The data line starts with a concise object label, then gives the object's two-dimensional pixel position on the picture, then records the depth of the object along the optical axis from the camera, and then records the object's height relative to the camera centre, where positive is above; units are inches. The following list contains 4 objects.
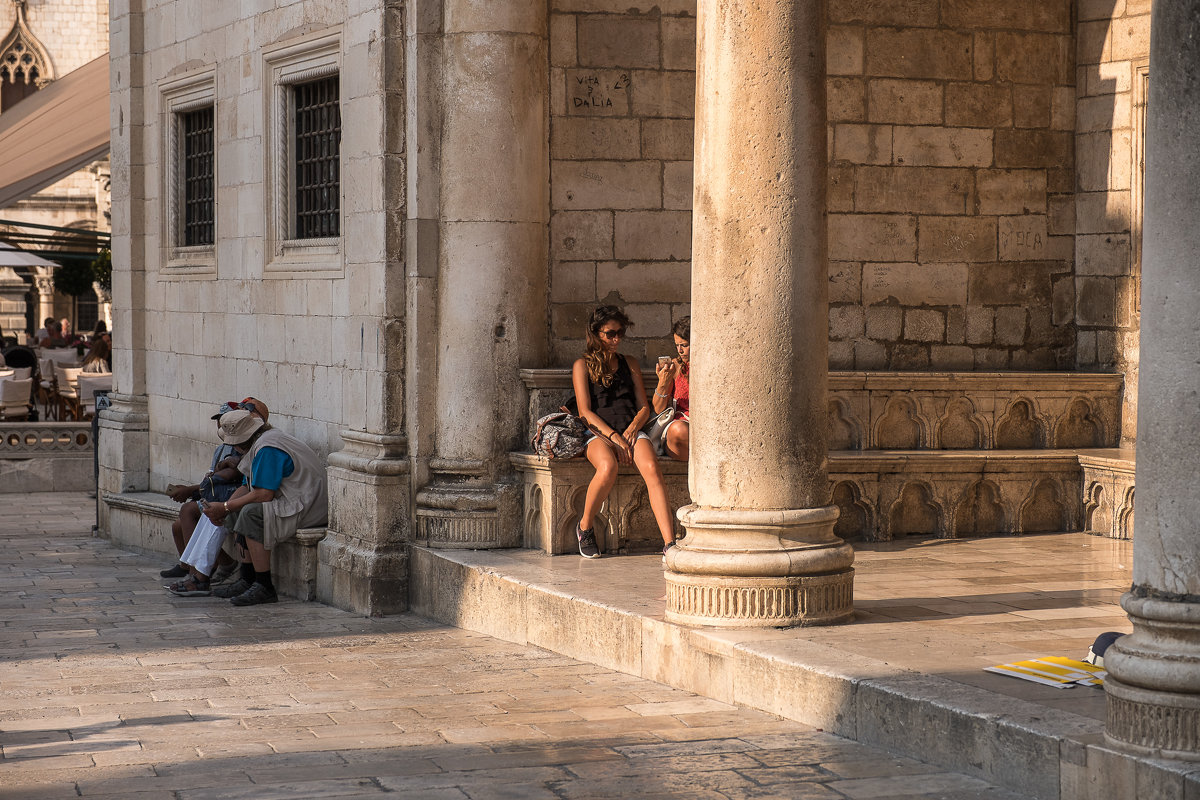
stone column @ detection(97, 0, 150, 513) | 535.5 +22.3
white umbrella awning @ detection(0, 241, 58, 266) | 938.7 +36.5
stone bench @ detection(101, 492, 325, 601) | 414.6 -62.2
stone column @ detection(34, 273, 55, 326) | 1887.3 +34.5
